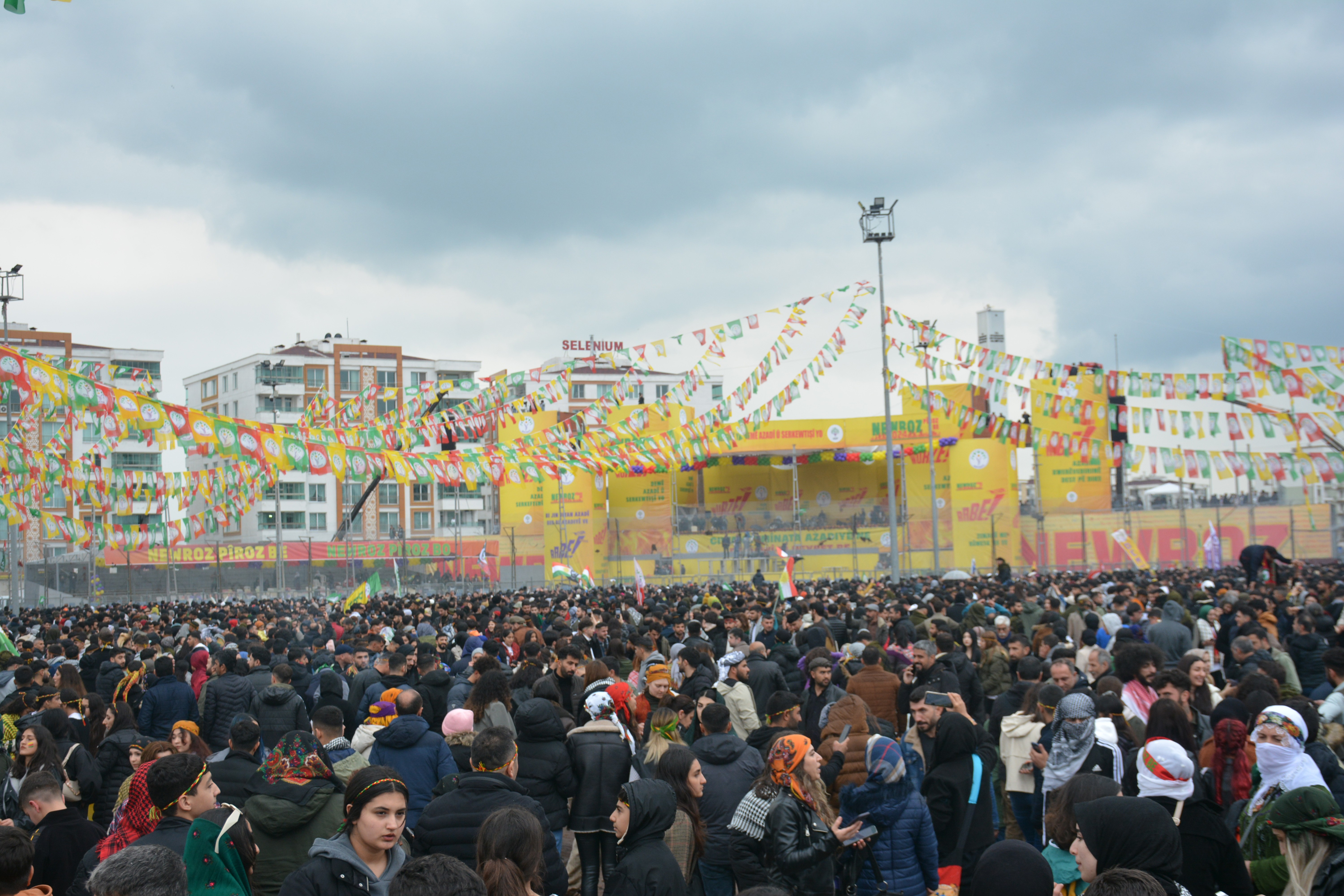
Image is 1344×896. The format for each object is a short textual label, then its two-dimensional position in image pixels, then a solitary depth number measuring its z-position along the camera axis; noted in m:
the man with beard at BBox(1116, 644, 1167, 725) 7.68
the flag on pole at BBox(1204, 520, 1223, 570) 26.83
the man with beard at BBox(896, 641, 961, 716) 8.20
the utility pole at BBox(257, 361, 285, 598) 44.59
